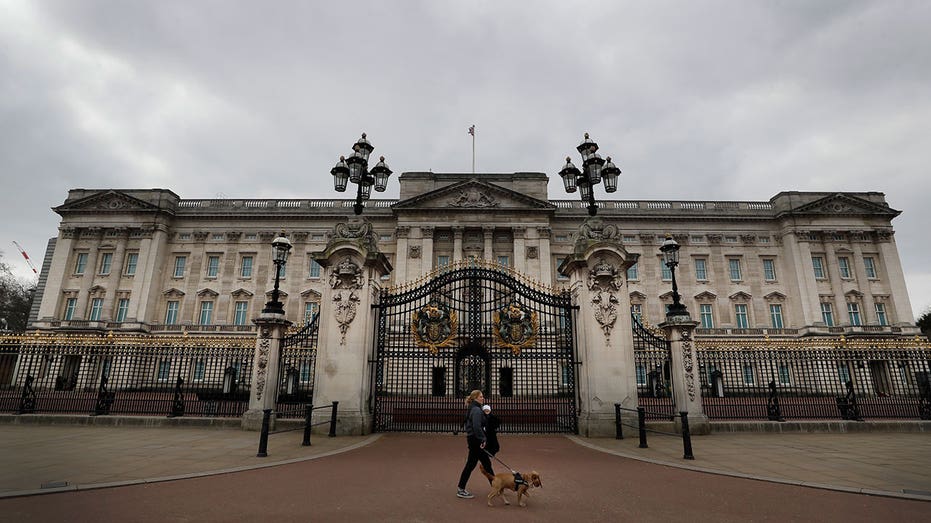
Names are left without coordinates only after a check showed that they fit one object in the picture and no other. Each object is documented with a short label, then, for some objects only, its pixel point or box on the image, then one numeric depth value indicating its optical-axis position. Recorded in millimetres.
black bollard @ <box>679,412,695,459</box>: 8934
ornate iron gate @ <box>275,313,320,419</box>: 13234
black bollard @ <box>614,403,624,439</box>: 11594
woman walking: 6148
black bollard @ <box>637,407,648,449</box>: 10240
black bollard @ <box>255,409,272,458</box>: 8719
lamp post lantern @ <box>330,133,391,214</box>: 12859
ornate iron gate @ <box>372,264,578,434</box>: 13133
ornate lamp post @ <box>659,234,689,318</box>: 14555
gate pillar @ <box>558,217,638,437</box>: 12141
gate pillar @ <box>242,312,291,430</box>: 12703
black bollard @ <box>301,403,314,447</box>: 10148
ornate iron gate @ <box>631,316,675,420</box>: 13482
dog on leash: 5672
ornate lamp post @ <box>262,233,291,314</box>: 14259
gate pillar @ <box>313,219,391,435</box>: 12070
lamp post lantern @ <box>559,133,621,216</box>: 13258
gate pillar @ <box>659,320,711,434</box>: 12703
